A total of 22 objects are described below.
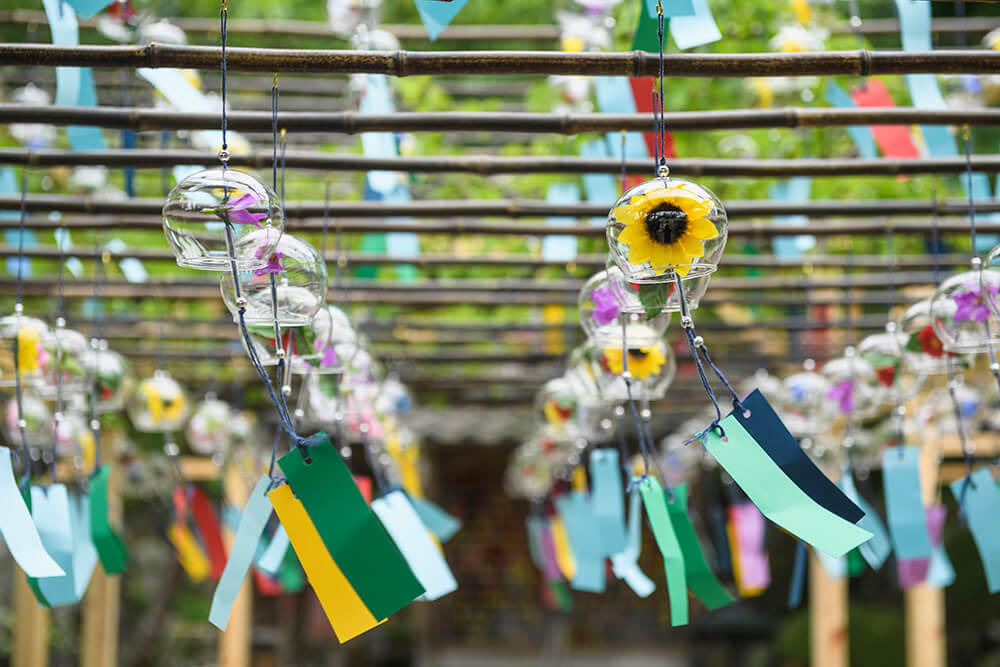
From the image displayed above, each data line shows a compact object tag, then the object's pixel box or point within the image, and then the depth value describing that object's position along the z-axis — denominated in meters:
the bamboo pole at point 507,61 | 1.83
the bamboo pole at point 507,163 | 2.38
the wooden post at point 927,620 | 4.92
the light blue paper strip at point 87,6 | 1.98
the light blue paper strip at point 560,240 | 3.41
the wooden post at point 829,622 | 5.18
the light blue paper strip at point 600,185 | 3.10
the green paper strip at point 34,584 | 2.20
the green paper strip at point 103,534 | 2.64
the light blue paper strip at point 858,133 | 2.70
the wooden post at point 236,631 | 5.37
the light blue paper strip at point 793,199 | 3.40
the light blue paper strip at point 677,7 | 1.87
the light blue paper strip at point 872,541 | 2.45
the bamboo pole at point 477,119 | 2.12
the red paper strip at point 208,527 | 3.39
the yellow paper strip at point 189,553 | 3.77
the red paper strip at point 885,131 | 2.69
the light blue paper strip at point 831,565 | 3.59
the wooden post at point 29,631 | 4.67
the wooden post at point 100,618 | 5.25
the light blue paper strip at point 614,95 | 2.59
